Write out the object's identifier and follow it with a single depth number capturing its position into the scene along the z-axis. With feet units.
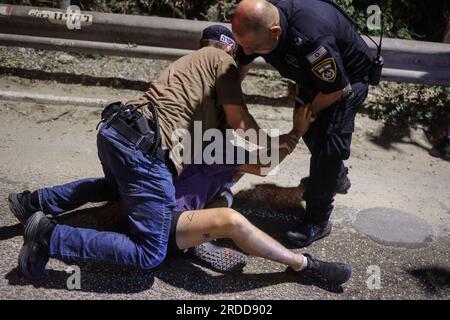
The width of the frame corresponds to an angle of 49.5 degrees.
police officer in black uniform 8.72
